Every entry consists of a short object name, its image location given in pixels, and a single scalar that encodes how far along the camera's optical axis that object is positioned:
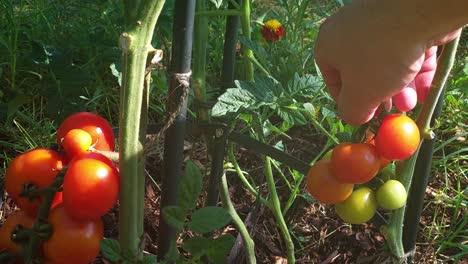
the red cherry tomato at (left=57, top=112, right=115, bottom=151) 0.89
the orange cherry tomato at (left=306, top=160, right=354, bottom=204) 0.93
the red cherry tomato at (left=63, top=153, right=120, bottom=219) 0.82
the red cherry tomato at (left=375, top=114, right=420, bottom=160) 0.89
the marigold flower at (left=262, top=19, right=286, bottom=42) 1.67
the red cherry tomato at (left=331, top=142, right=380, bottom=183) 0.89
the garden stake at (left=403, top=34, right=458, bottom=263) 1.09
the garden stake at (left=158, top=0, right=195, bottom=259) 0.89
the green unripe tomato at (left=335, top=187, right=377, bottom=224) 0.96
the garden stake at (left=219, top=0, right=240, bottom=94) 1.20
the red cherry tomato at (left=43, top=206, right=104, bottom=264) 0.84
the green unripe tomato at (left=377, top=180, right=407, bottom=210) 0.96
